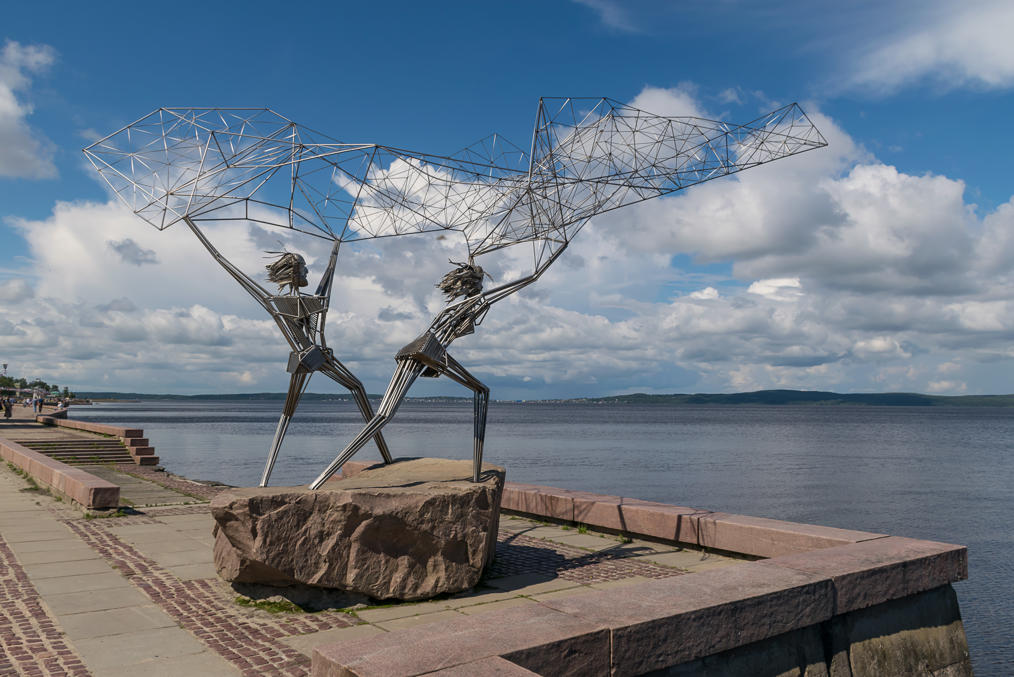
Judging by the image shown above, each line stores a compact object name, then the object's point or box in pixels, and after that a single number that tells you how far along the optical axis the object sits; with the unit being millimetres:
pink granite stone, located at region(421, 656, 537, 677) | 4219
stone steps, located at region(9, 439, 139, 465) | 24278
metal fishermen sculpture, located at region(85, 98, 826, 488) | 9062
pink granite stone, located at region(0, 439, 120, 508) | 13719
